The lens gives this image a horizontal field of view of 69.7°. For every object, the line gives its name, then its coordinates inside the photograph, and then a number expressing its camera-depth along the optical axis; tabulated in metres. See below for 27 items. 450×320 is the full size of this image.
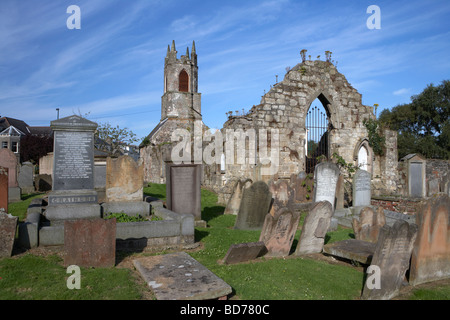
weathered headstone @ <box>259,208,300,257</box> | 6.27
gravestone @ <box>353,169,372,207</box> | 11.49
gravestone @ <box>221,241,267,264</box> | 5.67
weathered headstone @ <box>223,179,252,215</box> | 11.29
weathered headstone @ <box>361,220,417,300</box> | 4.54
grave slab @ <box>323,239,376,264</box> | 5.63
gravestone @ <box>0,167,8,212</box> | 7.49
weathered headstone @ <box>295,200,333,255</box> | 6.45
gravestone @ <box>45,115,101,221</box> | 7.28
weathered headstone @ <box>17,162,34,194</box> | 14.51
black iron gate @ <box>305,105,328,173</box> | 15.58
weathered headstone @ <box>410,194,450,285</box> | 5.07
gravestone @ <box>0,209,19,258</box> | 5.21
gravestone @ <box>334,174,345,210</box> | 11.70
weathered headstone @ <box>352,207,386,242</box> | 7.20
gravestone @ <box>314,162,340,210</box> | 10.80
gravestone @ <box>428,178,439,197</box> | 16.05
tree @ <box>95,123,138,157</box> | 29.11
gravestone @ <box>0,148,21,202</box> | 11.98
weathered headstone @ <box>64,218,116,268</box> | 5.04
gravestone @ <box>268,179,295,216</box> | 10.81
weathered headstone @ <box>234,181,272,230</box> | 8.90
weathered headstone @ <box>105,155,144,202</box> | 8.07
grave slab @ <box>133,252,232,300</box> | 3.85
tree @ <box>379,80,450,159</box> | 34.34
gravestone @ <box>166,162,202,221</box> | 8.88
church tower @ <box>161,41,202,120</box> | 34.91
